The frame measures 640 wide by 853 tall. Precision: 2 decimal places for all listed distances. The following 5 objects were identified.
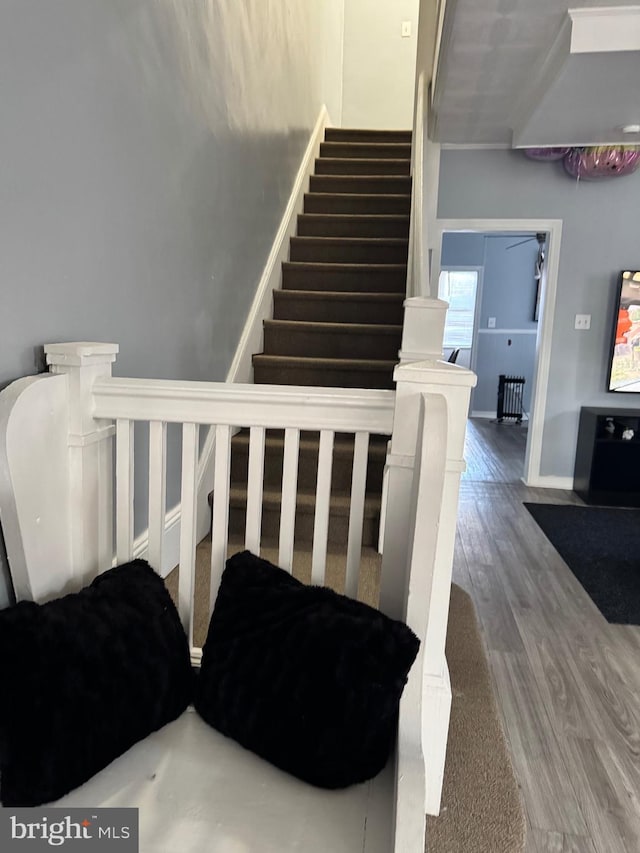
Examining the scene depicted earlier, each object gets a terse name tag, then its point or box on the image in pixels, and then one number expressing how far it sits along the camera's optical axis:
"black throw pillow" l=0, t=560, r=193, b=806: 0.87
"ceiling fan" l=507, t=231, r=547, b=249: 6.88
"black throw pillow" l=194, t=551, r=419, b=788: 0.90
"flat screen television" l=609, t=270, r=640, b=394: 4.19
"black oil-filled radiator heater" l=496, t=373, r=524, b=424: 7.85
